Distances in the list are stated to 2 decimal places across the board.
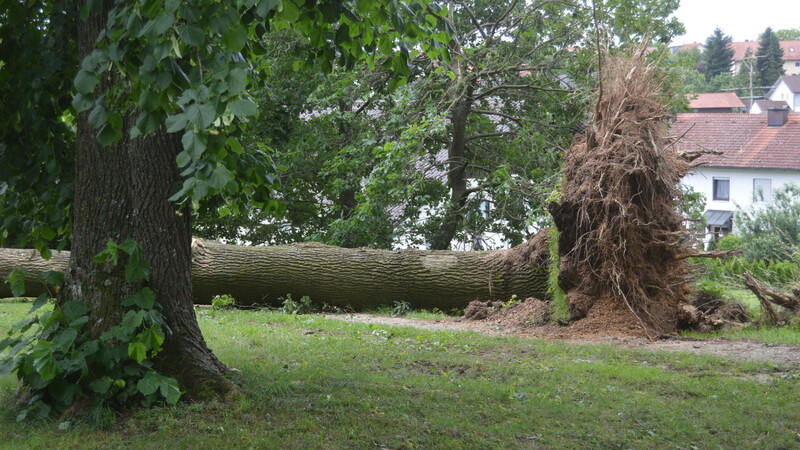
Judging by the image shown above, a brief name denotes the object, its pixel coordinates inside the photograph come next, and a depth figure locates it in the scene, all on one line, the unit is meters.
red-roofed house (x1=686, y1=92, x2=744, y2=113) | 71.94
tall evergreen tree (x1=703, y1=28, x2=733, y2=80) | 95.27
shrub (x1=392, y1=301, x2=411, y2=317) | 11.64
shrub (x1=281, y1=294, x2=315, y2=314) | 11.66
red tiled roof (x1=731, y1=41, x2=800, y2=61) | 121.31
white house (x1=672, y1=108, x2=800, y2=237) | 41.97
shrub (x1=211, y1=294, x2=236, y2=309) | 11.66
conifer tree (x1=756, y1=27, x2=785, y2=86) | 91.19
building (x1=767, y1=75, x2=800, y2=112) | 76.94
